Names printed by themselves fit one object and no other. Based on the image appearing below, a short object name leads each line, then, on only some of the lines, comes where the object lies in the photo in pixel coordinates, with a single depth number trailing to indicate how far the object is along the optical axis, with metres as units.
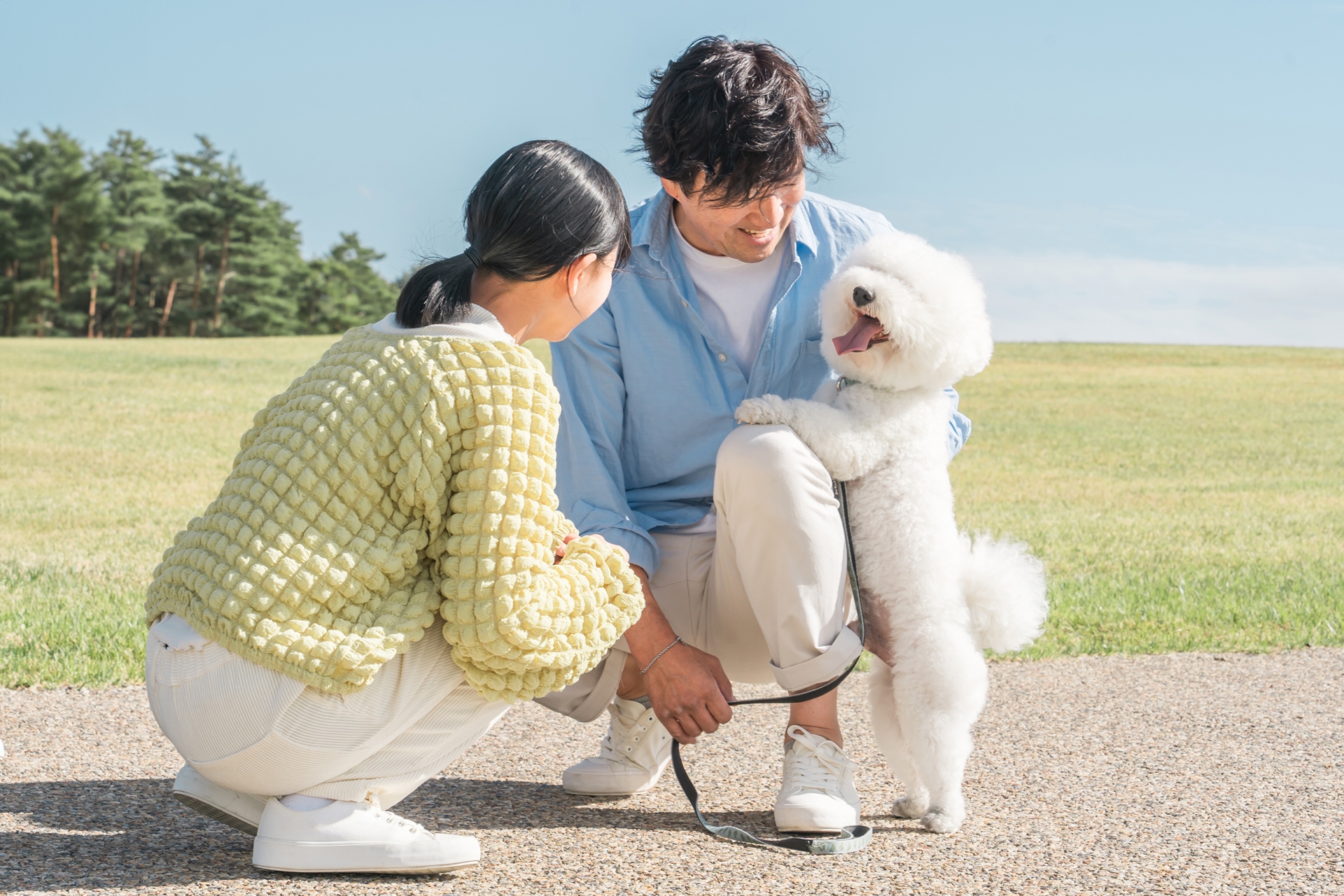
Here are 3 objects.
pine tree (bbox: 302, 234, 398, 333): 54.12
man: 2.60
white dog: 2.62
